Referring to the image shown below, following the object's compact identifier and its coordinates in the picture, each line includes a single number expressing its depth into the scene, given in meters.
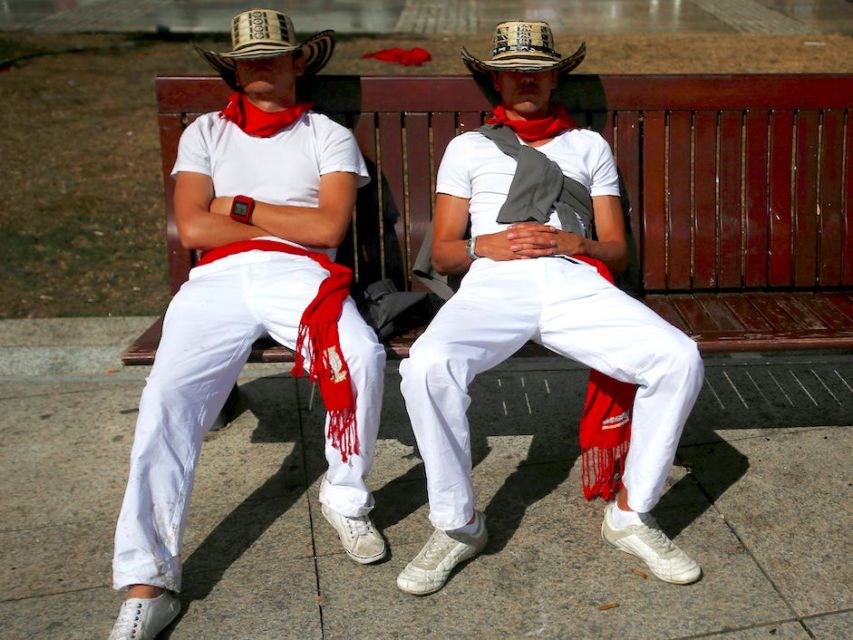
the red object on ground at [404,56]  11.54
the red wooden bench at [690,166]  4.38
